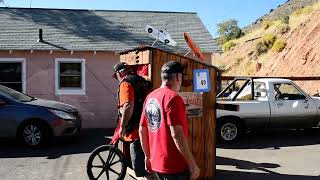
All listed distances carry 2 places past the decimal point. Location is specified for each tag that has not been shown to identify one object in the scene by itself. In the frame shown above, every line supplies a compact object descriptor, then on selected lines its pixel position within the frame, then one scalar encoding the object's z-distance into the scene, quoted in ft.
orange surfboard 30.99
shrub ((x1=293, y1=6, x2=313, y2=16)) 134.02
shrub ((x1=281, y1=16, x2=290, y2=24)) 138.47
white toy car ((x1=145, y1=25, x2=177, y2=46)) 29.37
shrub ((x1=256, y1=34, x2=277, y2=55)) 138.51
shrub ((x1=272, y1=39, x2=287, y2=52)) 124.88
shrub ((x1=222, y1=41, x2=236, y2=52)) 177.78
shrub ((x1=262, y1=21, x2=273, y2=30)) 162.91
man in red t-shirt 14.28
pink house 51.52
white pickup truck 40.22
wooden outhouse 24.93
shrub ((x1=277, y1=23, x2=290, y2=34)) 132.28
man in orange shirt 21.94
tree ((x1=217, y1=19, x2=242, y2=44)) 203.21
